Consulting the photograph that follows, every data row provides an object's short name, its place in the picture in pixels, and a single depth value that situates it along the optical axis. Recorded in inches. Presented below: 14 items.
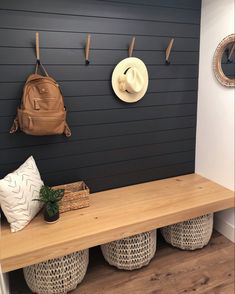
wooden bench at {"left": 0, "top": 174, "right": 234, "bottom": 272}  62.1
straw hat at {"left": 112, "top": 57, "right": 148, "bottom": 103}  81.9
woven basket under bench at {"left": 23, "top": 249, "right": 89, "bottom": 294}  67.2
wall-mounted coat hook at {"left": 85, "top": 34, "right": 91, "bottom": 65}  76.7
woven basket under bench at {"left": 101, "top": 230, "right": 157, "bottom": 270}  75.9
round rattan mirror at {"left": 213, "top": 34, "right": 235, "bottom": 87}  83.0
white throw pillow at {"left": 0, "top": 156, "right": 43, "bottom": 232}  65.1
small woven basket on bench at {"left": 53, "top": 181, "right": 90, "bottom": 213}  76.3
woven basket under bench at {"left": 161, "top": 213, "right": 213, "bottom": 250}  84.7
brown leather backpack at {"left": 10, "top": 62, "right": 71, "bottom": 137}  69.0
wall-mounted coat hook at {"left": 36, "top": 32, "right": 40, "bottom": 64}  70.5
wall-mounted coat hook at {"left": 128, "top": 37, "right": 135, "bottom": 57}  82.7
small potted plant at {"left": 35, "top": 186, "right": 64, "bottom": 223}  69.6
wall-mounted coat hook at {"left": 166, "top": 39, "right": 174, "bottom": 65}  88.2
